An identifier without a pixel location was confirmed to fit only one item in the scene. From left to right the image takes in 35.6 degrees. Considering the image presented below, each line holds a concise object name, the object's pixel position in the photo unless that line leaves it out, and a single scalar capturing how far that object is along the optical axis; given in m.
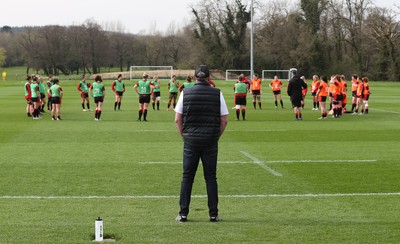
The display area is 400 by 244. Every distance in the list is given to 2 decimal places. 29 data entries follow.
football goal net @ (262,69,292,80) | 82.00
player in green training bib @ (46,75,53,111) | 29.94
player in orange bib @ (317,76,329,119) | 26.30
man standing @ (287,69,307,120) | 23.78
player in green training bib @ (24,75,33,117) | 26.65
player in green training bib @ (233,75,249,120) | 25.17
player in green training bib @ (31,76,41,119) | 26.42
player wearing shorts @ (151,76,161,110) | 30.98
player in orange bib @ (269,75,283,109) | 32.97
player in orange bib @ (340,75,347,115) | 27.02
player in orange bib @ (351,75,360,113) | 29.02
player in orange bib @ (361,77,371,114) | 28.27
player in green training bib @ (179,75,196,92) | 27.34
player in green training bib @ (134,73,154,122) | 25.53
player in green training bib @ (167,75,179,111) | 31.47
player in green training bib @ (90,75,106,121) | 25.08
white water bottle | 6.73
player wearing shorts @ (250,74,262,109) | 32.06
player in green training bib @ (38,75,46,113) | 27.55
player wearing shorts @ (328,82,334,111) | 26.48
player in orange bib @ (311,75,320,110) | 29.13
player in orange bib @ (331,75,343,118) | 26.30
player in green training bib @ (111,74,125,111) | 31.95
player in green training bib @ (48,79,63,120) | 24.61
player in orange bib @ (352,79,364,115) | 28.16
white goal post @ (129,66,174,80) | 82.38
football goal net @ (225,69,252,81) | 83.64
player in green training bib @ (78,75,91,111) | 31.30
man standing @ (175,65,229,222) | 7.81
